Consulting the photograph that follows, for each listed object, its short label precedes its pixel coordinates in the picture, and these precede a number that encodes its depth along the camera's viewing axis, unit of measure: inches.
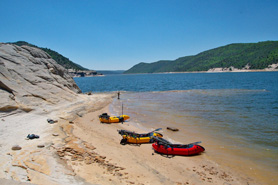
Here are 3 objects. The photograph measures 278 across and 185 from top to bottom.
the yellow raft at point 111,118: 882.8
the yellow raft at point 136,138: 603.5
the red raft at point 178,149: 530.0
